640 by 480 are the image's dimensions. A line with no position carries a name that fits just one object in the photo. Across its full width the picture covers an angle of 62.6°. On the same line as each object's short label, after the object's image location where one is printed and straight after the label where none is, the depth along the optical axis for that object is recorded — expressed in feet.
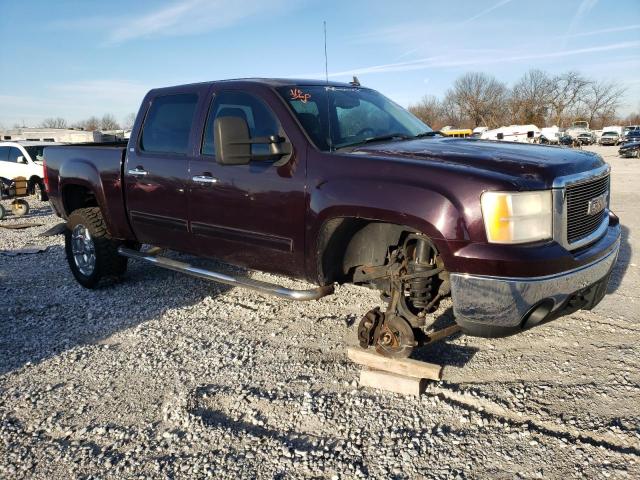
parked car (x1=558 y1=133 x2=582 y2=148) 152.81
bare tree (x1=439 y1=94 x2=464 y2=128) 272.10
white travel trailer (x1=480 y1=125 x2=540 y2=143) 139.74
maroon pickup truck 9.46
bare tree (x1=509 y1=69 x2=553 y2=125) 254.41
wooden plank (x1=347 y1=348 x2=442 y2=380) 10.82
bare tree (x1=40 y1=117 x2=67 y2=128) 291.03
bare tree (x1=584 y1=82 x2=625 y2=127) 277.85
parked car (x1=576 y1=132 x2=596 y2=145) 175.63
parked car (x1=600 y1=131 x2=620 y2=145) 166.50
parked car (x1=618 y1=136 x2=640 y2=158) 97.86
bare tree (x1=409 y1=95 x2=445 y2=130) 250.16
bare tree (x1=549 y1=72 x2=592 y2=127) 262.43
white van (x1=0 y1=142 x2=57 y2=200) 54.24
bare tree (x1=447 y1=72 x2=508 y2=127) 267.39
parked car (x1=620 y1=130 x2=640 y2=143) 152.40
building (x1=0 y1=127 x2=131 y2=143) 74.16
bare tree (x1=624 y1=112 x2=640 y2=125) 306.51
